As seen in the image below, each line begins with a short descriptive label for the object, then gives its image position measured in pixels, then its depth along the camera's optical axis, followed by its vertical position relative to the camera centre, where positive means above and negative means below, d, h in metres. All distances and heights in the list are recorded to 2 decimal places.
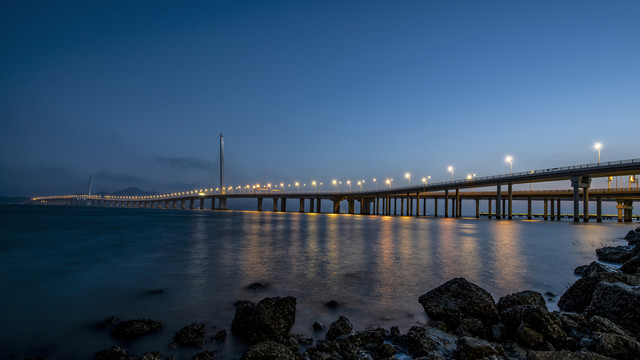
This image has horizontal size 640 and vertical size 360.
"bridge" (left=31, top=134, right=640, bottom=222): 56.12 -1.63
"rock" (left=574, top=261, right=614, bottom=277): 7.41 -1.97
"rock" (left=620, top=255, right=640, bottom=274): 9.09 -2.28
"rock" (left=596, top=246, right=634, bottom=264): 12.56 -2.76
